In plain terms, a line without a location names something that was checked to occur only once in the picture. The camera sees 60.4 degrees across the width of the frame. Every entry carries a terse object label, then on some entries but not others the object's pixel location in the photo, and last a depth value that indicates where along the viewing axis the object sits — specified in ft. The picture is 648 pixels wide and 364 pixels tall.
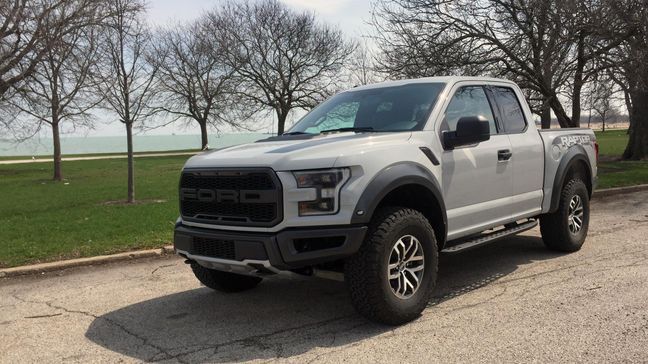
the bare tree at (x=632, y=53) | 42.98
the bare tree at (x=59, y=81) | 43.68
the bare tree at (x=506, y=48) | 48.32
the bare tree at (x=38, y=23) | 40.73
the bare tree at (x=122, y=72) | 38.45
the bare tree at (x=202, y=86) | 116.57
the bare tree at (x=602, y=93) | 54.80
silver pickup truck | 13.12
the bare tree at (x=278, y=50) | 115.14
